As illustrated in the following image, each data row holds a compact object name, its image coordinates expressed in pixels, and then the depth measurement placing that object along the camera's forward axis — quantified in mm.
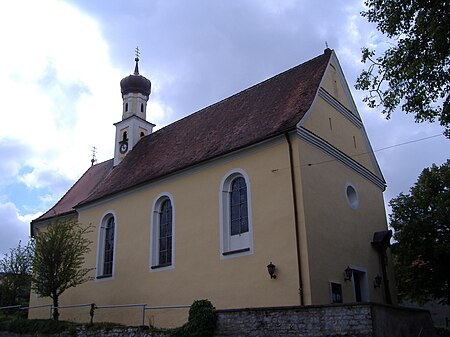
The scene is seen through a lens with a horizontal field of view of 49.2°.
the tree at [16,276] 23250
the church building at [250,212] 15320
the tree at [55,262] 19641
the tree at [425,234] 21125
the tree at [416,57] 10759
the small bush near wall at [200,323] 12742
